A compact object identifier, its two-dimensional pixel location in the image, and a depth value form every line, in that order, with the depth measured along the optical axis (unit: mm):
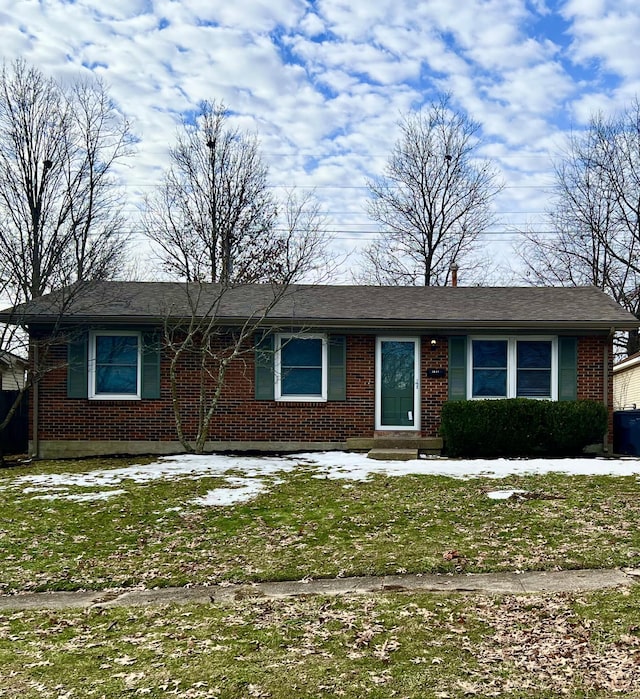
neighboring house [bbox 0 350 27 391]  17406
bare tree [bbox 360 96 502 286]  25688
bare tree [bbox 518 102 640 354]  22578
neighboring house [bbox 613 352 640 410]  19141
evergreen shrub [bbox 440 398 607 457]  11555
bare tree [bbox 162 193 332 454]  11805
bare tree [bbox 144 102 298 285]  24469
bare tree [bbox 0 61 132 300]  18516
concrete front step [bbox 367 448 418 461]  11211
